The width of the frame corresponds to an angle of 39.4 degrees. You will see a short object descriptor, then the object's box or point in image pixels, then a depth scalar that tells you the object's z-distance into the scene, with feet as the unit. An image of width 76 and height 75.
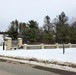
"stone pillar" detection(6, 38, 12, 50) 55.10
